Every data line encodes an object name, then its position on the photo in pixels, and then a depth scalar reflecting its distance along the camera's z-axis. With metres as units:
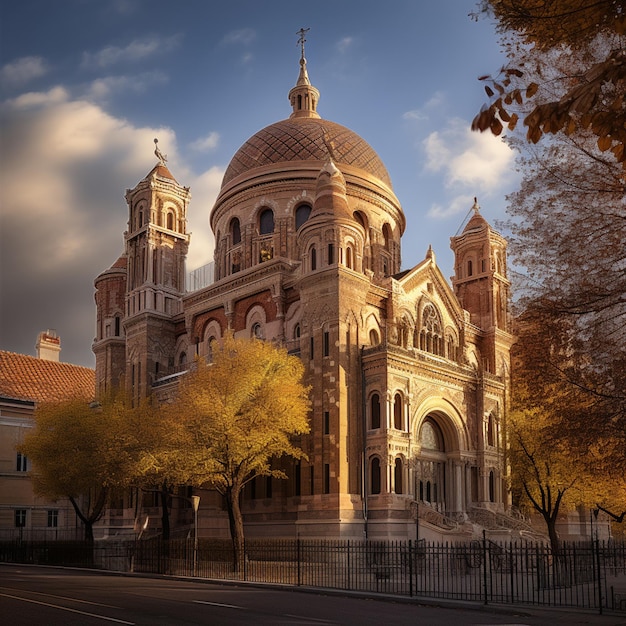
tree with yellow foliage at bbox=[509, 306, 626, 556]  17.12
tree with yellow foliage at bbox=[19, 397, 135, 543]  38.47
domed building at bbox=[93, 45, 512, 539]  38.38
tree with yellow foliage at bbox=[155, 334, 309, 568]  33.41
